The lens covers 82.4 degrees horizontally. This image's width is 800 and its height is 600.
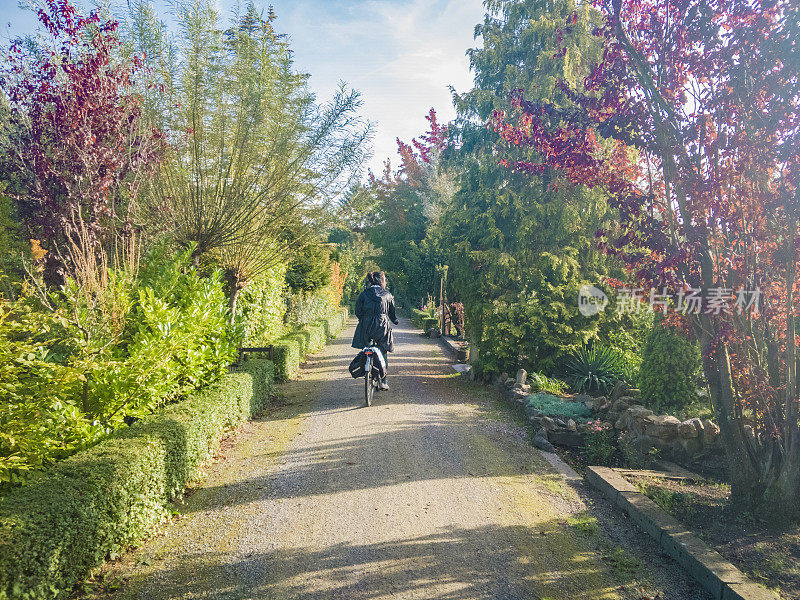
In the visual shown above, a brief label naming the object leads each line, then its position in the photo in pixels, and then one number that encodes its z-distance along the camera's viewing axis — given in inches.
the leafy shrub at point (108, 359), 117.0
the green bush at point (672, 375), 250.4
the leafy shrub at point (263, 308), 362.0
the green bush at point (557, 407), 252.7
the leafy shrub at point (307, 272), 528.7
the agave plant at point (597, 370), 307.1
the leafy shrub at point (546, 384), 302.4
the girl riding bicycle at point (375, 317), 304.7
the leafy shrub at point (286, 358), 347.3
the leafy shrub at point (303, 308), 545.0
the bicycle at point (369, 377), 291.1
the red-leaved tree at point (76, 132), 180.1
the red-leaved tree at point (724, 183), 143.0
